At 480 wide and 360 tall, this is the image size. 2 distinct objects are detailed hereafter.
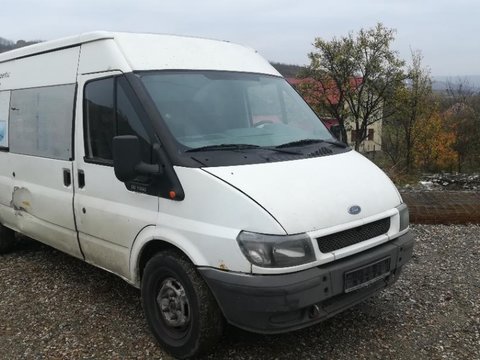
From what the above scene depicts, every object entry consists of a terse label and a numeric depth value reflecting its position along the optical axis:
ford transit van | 2.98
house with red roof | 28.47
